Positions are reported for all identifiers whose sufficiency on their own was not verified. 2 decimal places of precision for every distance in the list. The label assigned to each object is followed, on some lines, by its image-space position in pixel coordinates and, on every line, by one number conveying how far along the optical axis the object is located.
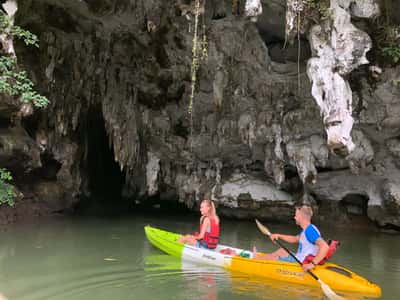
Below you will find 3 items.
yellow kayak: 6.18
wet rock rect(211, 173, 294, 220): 13.59
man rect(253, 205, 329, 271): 6.42
